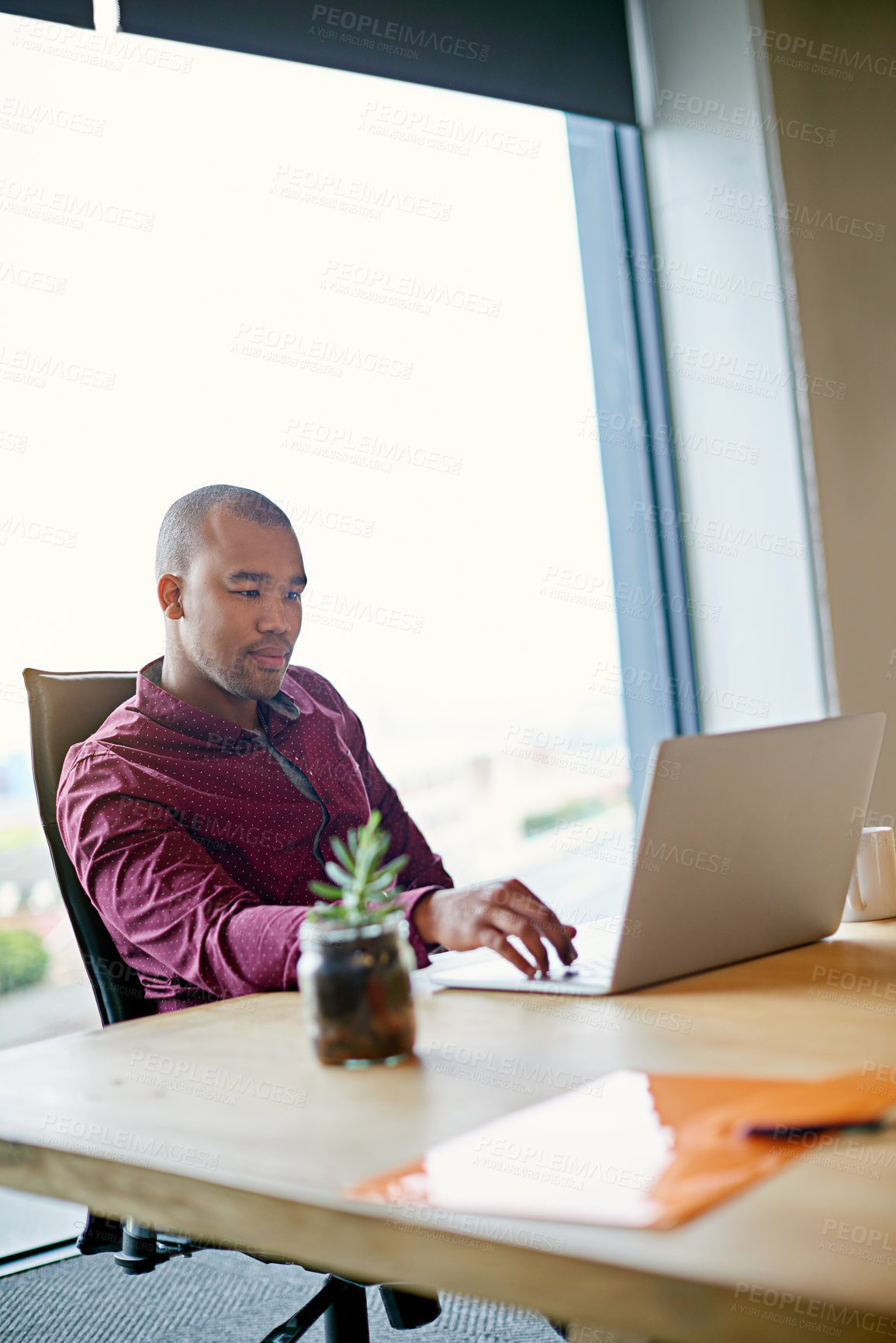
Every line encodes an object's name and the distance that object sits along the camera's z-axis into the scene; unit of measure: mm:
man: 1271
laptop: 1069
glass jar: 923
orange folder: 633
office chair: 1286
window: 2334
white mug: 1453
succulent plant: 940
